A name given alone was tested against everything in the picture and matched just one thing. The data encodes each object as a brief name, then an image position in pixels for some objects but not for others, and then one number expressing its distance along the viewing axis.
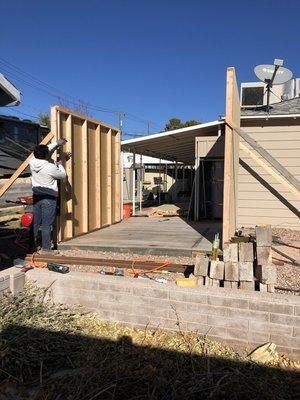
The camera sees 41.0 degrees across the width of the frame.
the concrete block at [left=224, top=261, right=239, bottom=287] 4.41
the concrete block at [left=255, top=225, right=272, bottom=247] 4.61
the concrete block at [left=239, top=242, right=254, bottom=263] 4.52
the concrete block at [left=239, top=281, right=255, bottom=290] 4.38
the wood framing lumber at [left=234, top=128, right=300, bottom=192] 5.72
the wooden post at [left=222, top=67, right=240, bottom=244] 5.83
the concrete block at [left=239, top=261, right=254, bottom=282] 4.37
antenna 10.09
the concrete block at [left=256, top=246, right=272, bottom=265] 4.51
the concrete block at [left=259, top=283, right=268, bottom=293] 4.31
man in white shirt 6.39
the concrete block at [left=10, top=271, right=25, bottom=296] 4.49
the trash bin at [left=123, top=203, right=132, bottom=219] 12.05
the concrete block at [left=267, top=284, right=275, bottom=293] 4.30
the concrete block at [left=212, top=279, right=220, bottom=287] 4.51
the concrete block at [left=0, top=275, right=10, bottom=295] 4.35
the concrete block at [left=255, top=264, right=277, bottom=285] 4.28
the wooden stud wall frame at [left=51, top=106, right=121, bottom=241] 7.43
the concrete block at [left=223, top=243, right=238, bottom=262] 4.50
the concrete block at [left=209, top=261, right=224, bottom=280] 4.46
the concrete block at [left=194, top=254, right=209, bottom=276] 4.52
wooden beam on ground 5.48
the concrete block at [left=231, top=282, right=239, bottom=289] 4.44
